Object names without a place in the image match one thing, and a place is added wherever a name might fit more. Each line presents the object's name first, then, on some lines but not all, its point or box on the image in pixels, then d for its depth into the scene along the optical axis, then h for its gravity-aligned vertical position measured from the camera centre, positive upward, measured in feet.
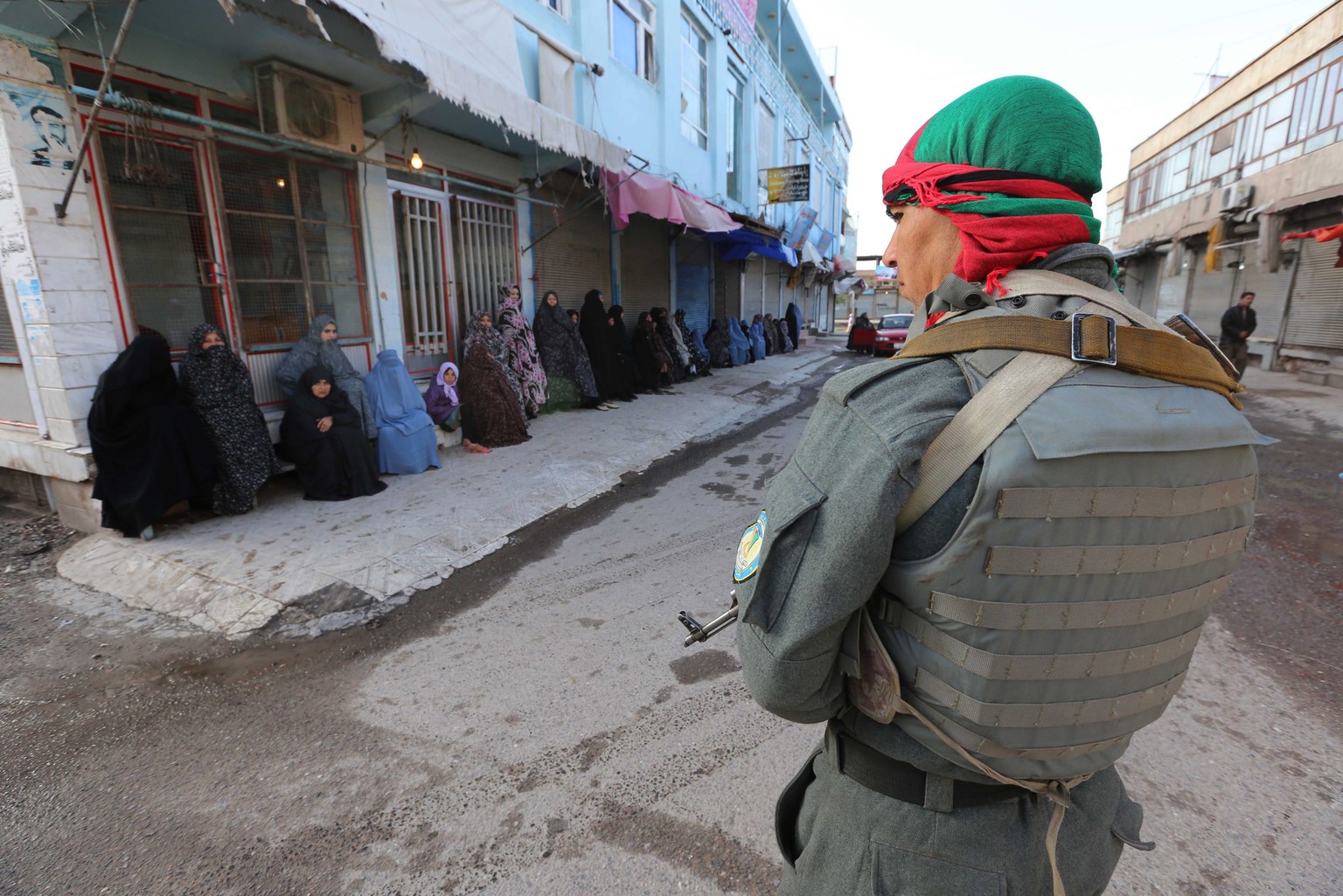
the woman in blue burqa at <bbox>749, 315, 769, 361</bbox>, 53.16 -1.75
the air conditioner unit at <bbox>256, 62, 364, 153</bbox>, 16.52 +5.77
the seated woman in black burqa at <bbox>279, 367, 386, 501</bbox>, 16.69 -3.02
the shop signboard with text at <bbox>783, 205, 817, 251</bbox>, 58.08 +8.25
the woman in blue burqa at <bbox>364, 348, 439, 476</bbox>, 18.80 -2.84
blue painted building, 13.28 +4.21
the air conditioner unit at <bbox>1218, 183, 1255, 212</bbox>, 49.85 +8.94
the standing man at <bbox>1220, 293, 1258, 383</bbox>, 34.96 -0.61
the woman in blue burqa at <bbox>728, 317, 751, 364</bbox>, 49.42 -1.88
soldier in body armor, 2.60 -0.94
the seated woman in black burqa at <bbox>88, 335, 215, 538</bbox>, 13.48 -2.38
